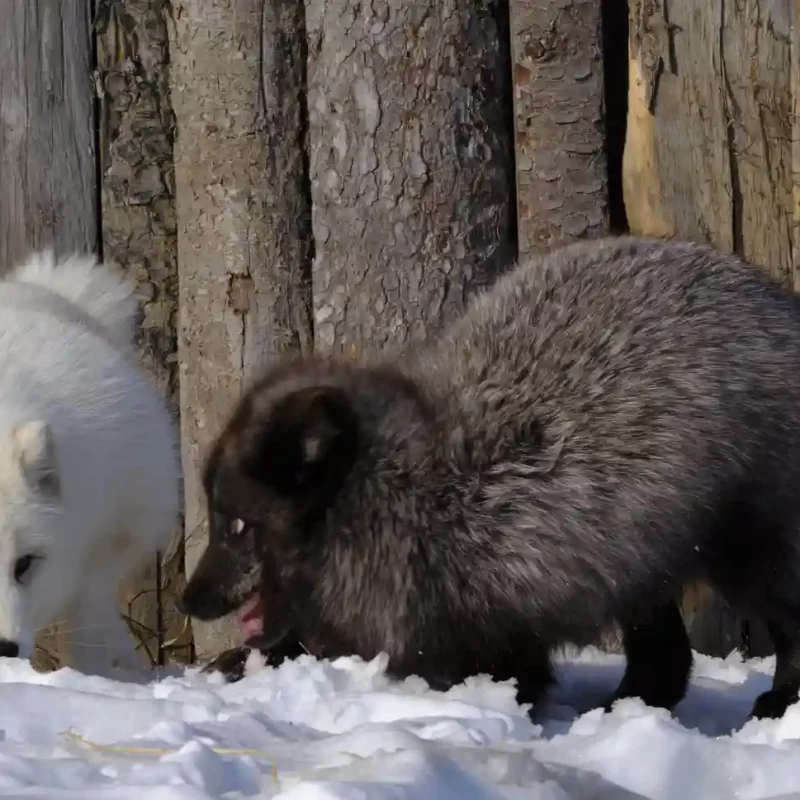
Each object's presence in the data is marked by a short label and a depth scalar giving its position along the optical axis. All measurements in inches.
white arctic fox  310.8
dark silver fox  254.7
